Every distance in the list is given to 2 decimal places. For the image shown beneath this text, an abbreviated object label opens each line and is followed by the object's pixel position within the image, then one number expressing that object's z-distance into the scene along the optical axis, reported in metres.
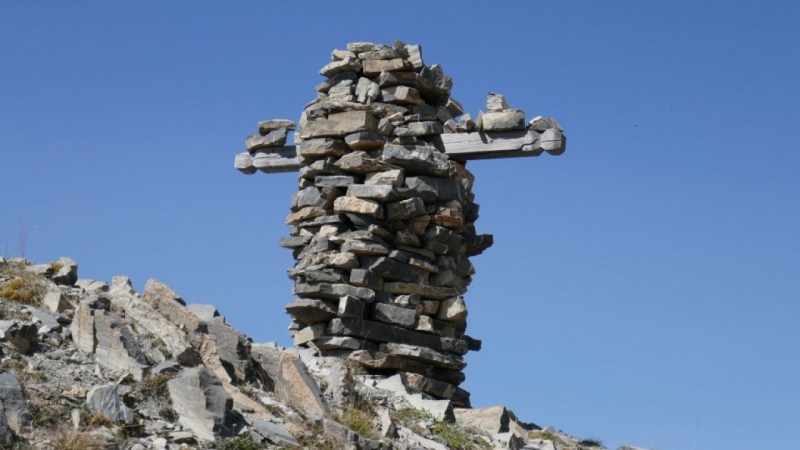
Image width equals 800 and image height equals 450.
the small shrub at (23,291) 20.37
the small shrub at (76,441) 15.32
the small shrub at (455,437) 21.61
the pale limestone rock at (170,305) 21.63
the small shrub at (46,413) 16.02
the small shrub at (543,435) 25.47
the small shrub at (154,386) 17.78
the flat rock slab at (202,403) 16.95
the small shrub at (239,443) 16.66
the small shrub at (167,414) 17.25
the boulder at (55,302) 20.48
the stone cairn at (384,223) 27.56
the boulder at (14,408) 15.63
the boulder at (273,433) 17.42
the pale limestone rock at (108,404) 16.48
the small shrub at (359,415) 19.64
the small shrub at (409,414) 22.39
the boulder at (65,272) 22.22
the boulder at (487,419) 23.41
